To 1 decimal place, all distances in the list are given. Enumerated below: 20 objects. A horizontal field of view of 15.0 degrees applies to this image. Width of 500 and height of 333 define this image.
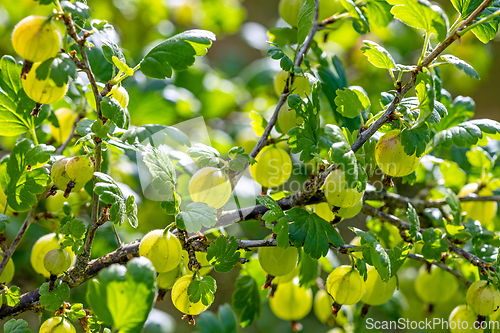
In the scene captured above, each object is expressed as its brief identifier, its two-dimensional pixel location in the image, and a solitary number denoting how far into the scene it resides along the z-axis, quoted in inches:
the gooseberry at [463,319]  32.4
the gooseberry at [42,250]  32.3
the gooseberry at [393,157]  30.4
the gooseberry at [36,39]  29.4
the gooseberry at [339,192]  30.5
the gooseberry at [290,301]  34.4
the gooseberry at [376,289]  32.3
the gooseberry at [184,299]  30.7
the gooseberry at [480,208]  33.9
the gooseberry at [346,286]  31.3
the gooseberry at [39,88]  29.9
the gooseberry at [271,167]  32.5
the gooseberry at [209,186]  31.2
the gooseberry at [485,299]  31.4
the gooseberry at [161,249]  30.4
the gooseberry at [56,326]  30.5
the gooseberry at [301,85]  32.4
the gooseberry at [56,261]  30.8
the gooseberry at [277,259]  31.5
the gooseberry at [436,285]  33.8
